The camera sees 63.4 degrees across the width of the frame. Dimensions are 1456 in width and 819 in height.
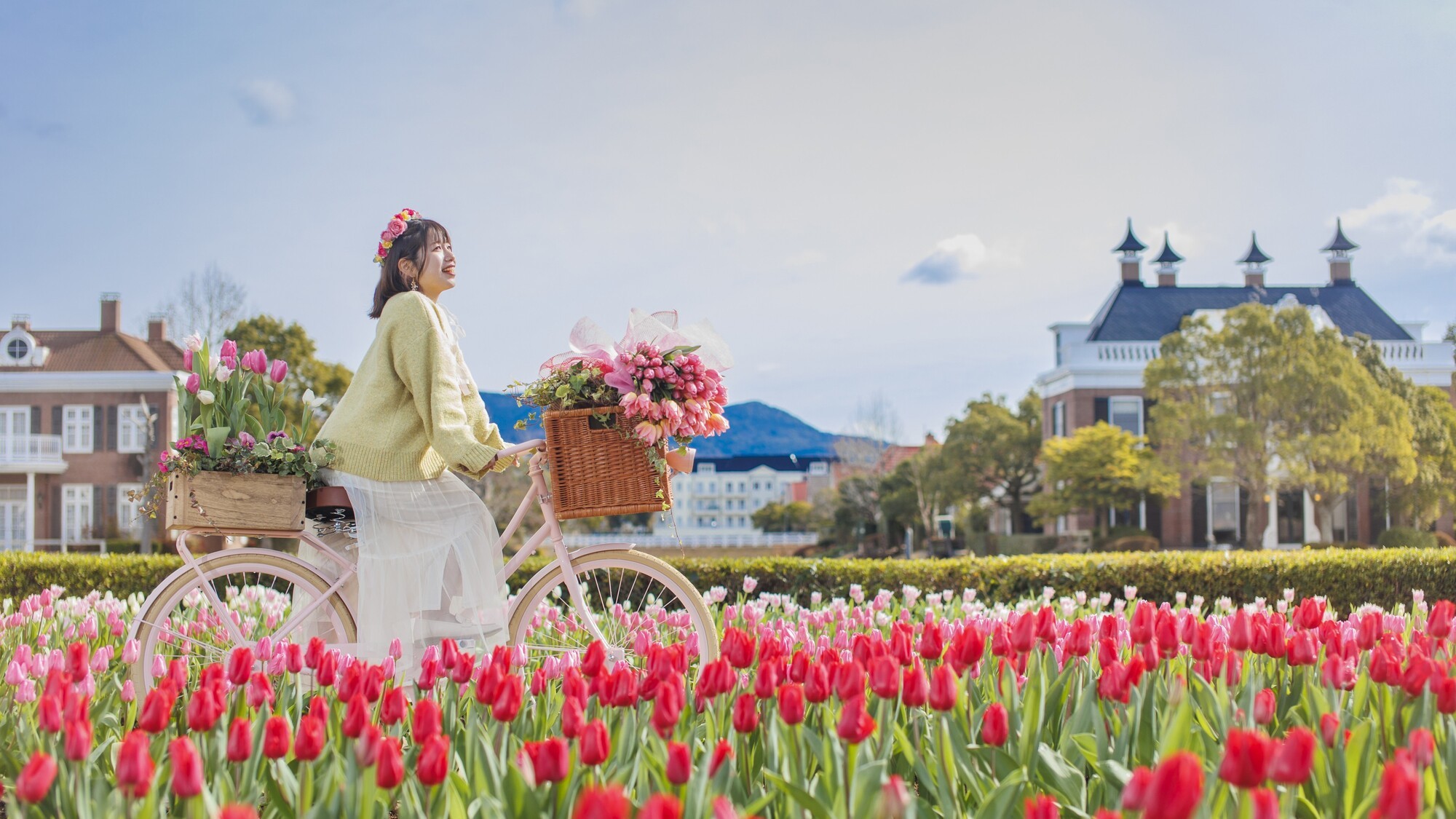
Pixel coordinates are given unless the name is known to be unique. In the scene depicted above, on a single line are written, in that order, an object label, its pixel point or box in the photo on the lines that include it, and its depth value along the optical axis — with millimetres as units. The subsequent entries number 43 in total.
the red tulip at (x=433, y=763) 2113
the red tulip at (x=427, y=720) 2334
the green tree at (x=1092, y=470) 29469
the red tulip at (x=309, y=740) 2246
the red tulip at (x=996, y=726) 2355
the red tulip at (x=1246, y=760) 1879
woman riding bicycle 4047
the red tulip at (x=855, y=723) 2240
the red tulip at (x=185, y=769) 1986
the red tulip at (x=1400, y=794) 1675
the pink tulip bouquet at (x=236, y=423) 4121
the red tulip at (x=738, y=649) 2945
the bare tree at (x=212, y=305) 26509
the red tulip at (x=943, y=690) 2459
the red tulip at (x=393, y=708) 2529
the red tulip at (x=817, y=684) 2639
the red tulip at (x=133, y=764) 2031
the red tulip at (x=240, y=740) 2260
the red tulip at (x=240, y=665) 2945
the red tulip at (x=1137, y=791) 1732
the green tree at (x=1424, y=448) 26953
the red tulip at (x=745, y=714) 2412
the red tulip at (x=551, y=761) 2088
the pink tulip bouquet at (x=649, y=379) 3836
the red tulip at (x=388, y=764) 2090
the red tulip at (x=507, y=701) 2531
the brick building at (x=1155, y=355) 32781
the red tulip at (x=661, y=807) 1587
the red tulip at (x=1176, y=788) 1622
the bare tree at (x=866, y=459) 36719
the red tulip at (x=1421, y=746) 2113
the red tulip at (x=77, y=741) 2193
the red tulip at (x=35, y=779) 1960
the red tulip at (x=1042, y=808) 1749
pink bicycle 4047
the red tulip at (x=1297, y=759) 1867
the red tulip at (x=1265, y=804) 1665
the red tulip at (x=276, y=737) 2271
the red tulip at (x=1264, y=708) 2514
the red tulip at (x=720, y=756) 2193
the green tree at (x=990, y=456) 33281
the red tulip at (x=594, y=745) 2160
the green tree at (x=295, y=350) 27734
